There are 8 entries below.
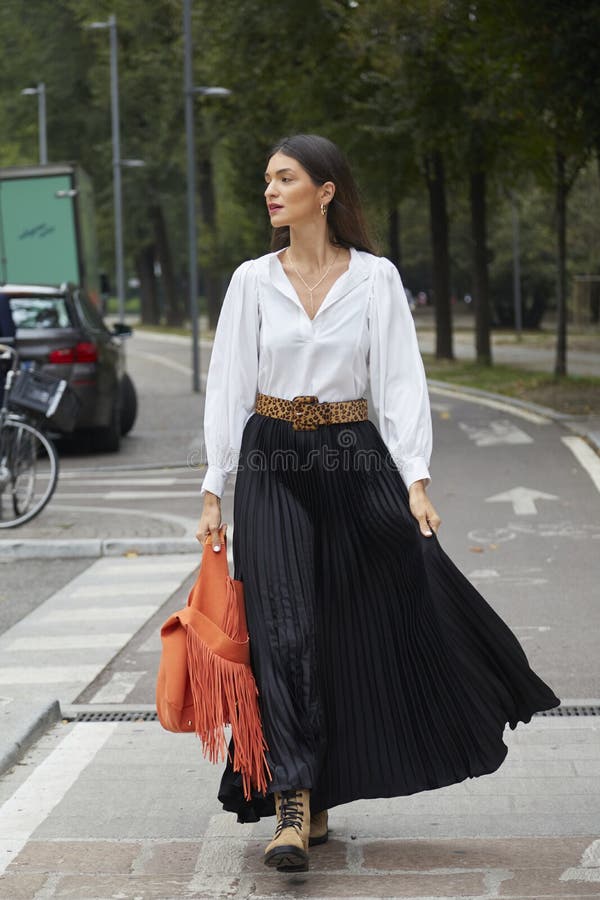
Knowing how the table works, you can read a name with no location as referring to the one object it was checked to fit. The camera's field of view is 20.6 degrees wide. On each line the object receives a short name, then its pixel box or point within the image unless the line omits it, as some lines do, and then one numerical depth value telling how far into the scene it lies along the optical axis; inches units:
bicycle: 421.7
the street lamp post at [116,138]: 1645.7
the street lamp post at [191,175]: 1040.8
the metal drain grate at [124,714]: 231.3
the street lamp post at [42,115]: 1978.3
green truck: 892.0
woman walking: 167.2
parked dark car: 600.1
